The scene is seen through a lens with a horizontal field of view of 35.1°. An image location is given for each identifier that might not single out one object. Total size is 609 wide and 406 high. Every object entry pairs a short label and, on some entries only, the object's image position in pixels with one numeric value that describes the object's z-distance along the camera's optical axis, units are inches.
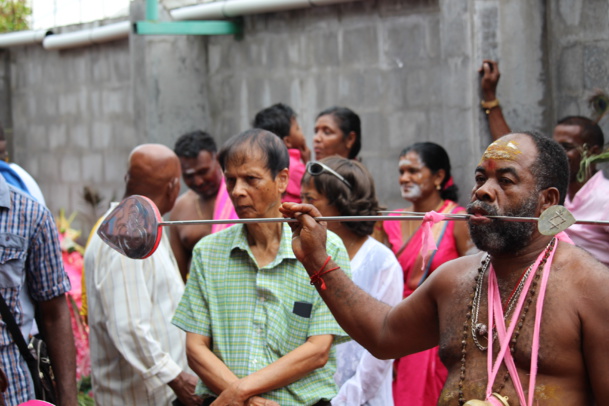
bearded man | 113.1
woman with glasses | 181.5
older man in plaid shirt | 148.6
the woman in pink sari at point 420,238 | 212.4
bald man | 179.9
